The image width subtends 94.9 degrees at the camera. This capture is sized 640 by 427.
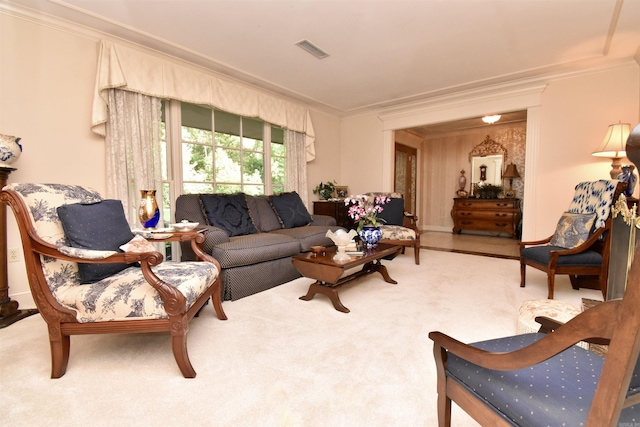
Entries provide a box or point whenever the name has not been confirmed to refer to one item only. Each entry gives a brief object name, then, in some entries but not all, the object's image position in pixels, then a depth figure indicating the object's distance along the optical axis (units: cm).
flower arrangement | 280
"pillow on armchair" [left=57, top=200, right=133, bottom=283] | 158
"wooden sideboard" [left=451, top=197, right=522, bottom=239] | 596
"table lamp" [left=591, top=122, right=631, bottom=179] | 318
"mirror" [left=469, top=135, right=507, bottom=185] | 643
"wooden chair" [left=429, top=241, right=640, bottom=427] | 50
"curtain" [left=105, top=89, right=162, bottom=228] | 286
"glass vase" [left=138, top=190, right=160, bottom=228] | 228
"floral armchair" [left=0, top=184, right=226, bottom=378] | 145
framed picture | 548
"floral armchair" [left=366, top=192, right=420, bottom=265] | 377
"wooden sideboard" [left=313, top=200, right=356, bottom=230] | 475
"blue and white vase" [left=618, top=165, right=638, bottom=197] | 304
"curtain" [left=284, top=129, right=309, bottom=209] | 470
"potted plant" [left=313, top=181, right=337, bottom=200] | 522
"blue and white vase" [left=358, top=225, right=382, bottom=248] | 289
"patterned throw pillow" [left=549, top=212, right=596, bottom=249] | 264
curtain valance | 279
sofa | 260
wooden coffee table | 230
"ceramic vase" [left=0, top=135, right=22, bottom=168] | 208
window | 344
